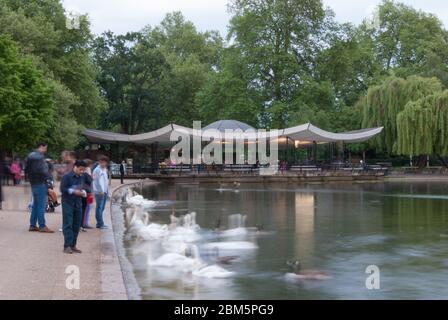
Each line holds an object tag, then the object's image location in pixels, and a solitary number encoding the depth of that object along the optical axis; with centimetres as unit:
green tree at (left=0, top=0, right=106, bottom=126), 3959
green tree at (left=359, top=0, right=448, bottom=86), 6850
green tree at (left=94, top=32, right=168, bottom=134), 6341
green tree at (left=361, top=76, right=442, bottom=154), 5697
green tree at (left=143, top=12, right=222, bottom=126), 6931
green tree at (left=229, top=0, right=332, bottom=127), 6109
